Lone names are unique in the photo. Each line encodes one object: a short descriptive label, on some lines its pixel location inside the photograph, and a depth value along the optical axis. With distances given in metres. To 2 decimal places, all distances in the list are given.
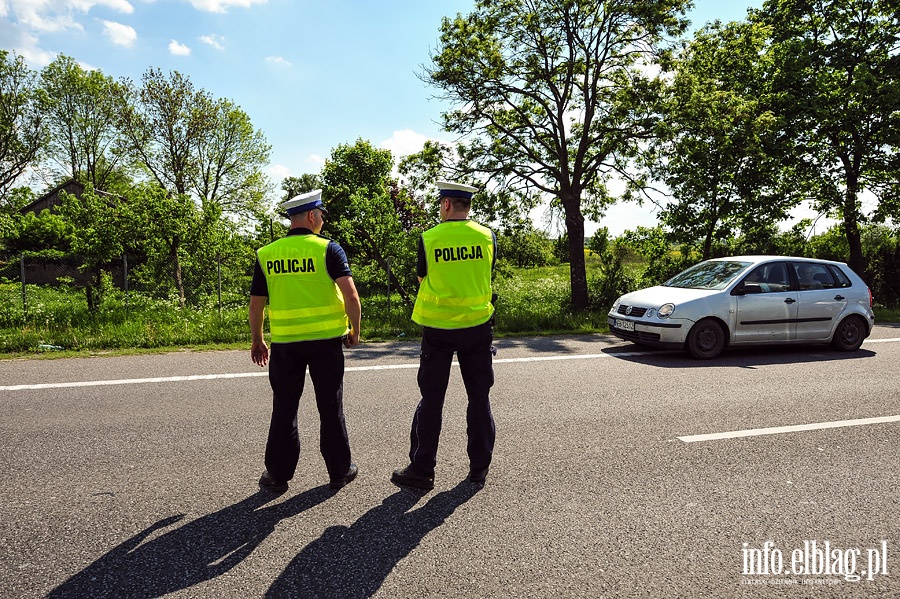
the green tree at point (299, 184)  60.72
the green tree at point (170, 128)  36.25
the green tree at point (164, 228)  14.59
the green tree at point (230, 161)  38.75
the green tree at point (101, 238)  14.44
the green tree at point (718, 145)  14.66
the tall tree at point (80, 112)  40.19
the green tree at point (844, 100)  18.48
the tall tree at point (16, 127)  36.53
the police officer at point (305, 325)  3.62
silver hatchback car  8.48
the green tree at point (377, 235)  15.08
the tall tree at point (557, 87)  14.39
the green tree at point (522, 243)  16.36
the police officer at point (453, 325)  3.82
